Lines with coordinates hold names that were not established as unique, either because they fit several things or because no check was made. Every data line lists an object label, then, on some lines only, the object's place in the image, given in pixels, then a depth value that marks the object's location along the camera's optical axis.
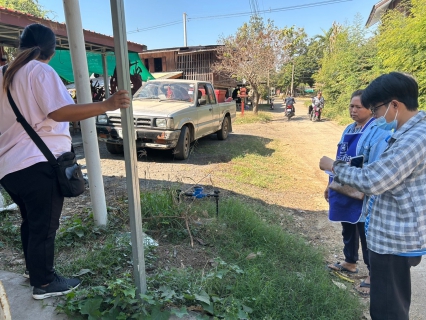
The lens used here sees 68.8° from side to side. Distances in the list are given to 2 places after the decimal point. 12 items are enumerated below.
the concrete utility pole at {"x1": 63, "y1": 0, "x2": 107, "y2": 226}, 2.70
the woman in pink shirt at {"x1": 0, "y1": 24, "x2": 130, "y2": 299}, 1.76
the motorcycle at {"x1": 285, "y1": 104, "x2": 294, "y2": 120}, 18.82
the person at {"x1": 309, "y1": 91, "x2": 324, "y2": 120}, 17.80
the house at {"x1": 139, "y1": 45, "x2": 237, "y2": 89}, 23.20
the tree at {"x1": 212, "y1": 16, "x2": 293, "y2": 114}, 20.42
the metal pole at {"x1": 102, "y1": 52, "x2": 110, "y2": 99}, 9.87
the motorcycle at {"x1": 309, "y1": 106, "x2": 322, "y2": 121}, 17.89
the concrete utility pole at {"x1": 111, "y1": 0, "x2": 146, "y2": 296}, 1.66
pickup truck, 6.35
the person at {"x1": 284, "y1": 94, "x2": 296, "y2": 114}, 18.73
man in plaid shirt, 1.60
